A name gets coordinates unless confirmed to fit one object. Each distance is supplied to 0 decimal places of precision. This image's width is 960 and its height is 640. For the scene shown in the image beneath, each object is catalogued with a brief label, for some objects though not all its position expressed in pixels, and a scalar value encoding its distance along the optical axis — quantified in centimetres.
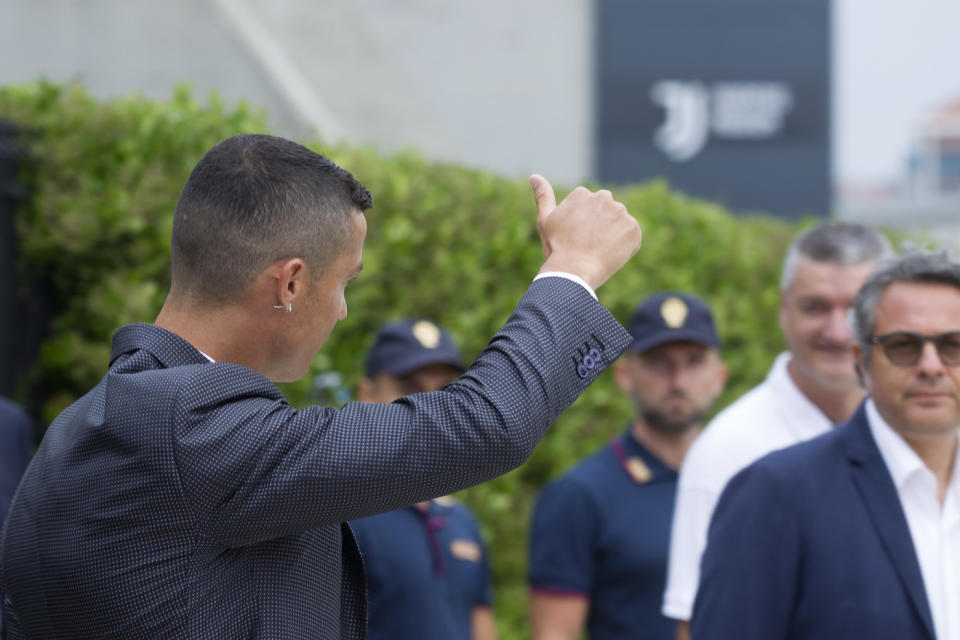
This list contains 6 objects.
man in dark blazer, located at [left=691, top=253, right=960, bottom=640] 476
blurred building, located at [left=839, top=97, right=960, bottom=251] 4819
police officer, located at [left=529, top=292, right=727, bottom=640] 777
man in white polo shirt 643
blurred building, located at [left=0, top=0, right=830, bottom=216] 1809
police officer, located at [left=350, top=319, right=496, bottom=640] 689
